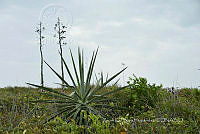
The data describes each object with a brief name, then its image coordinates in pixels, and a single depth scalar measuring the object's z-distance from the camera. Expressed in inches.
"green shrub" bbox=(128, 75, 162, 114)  269.5
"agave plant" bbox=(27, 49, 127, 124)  216.8
